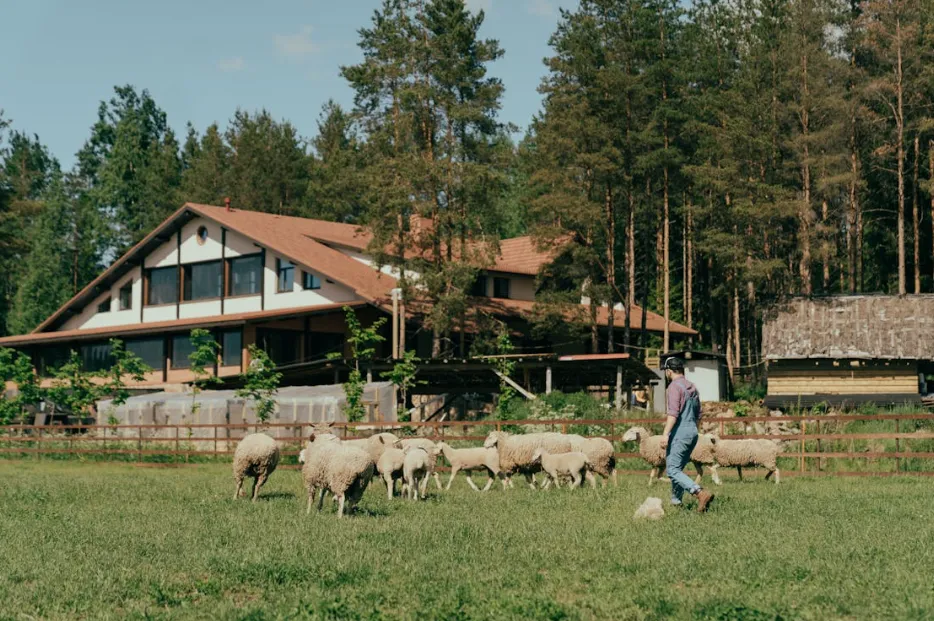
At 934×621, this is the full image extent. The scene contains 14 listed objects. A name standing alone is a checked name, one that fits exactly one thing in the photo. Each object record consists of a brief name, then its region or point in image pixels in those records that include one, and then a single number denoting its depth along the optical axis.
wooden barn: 44.03
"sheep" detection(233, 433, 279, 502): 18.39
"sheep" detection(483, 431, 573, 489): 20.12
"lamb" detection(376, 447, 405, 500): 18.05
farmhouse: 47.22
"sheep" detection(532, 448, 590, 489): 19.16
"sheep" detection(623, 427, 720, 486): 20.17
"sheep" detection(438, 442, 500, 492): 20.34
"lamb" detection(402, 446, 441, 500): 17.80
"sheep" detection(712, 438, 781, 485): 20.58
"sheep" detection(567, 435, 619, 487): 19.94
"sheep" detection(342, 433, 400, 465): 19.99
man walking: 14.67
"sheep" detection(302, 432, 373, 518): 15.20
